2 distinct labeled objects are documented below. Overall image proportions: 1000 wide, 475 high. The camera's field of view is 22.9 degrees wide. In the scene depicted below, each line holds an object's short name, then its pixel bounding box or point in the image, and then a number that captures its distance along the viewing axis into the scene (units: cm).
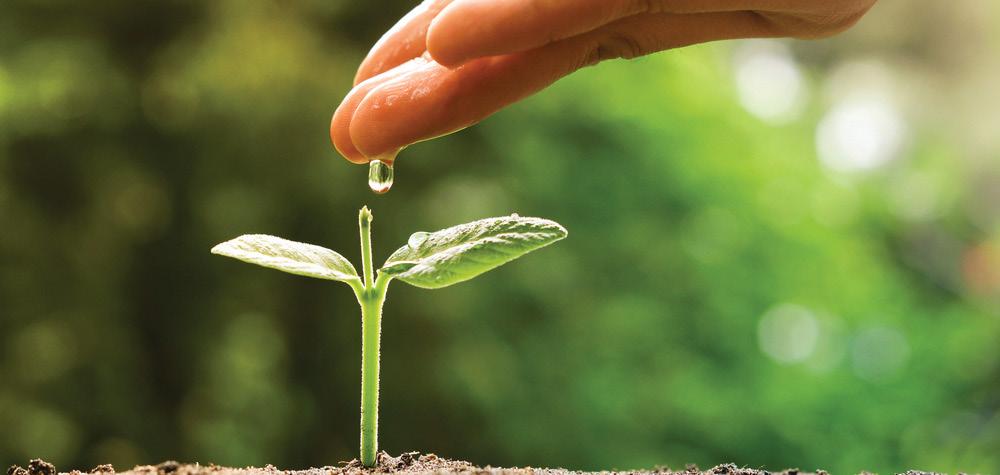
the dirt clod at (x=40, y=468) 49
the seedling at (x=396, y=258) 47
